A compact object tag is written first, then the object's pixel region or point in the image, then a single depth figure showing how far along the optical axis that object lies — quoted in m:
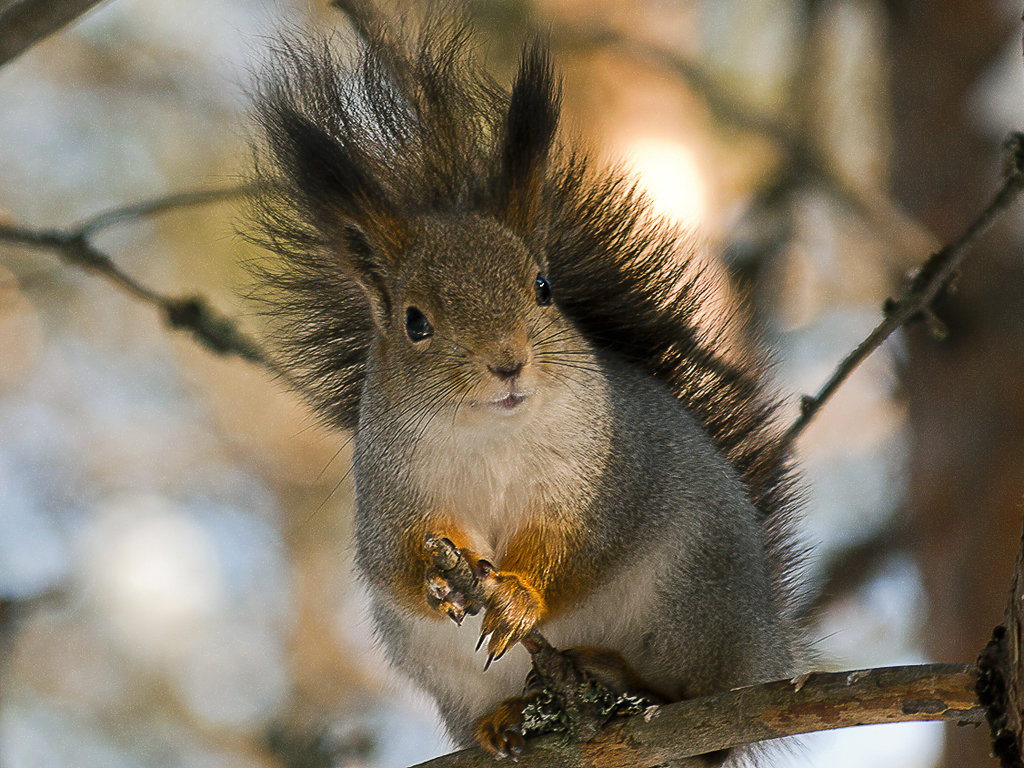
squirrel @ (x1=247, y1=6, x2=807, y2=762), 4.87
